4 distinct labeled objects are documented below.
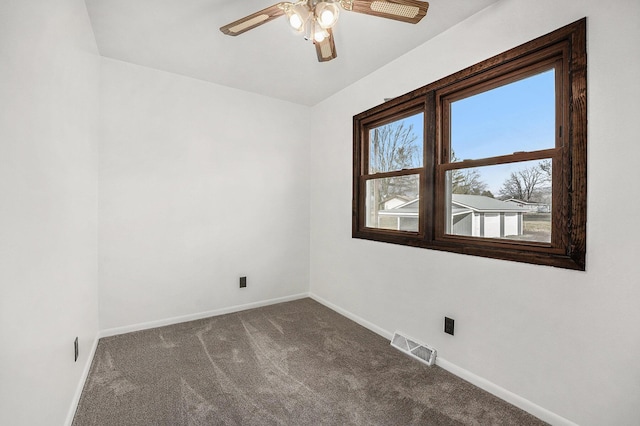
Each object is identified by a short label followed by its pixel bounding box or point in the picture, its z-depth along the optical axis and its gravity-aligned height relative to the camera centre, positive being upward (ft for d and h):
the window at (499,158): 5.23 +1.08
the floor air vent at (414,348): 7.38 -3.71
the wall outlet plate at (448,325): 7.09 -2.85
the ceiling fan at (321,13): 4.97 +3.40
